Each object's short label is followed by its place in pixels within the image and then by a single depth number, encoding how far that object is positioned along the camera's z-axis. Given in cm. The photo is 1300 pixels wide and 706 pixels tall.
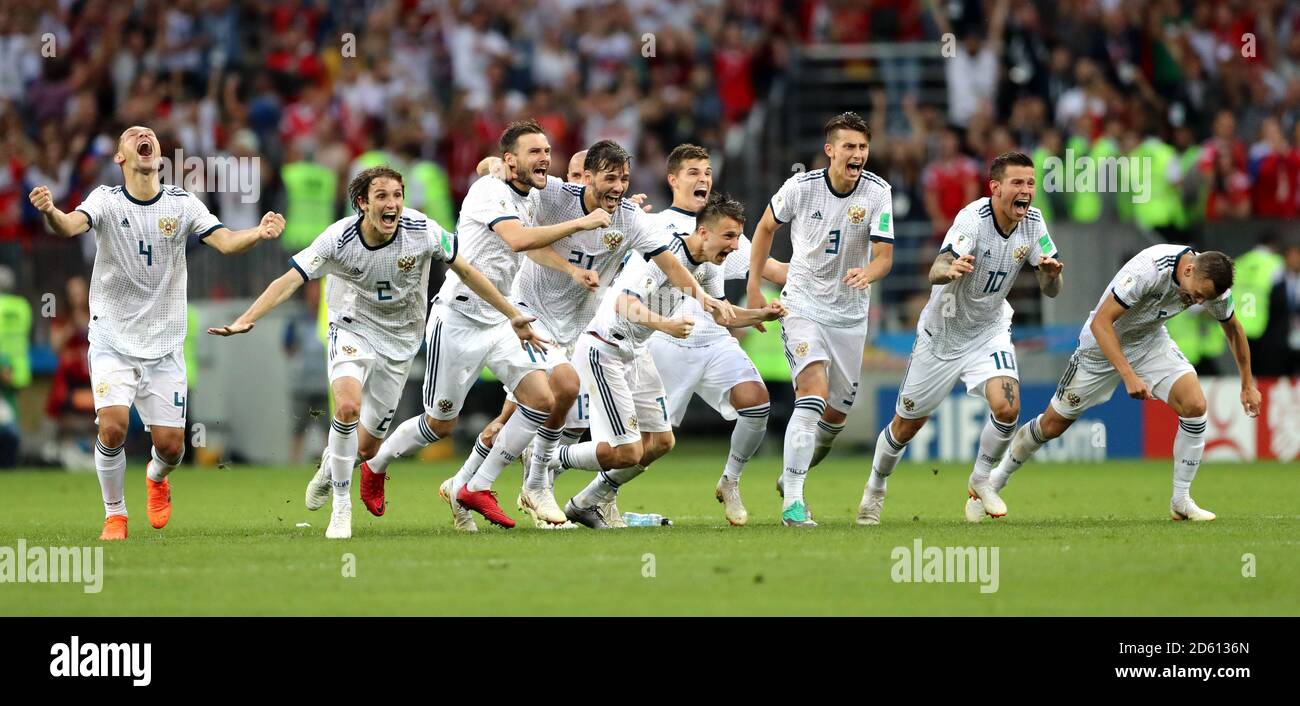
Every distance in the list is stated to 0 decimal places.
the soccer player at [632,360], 1190
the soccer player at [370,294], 1120
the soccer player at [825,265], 1229
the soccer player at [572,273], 1172
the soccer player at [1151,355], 1197
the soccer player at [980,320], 1229
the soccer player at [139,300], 1166
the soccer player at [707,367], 1235
